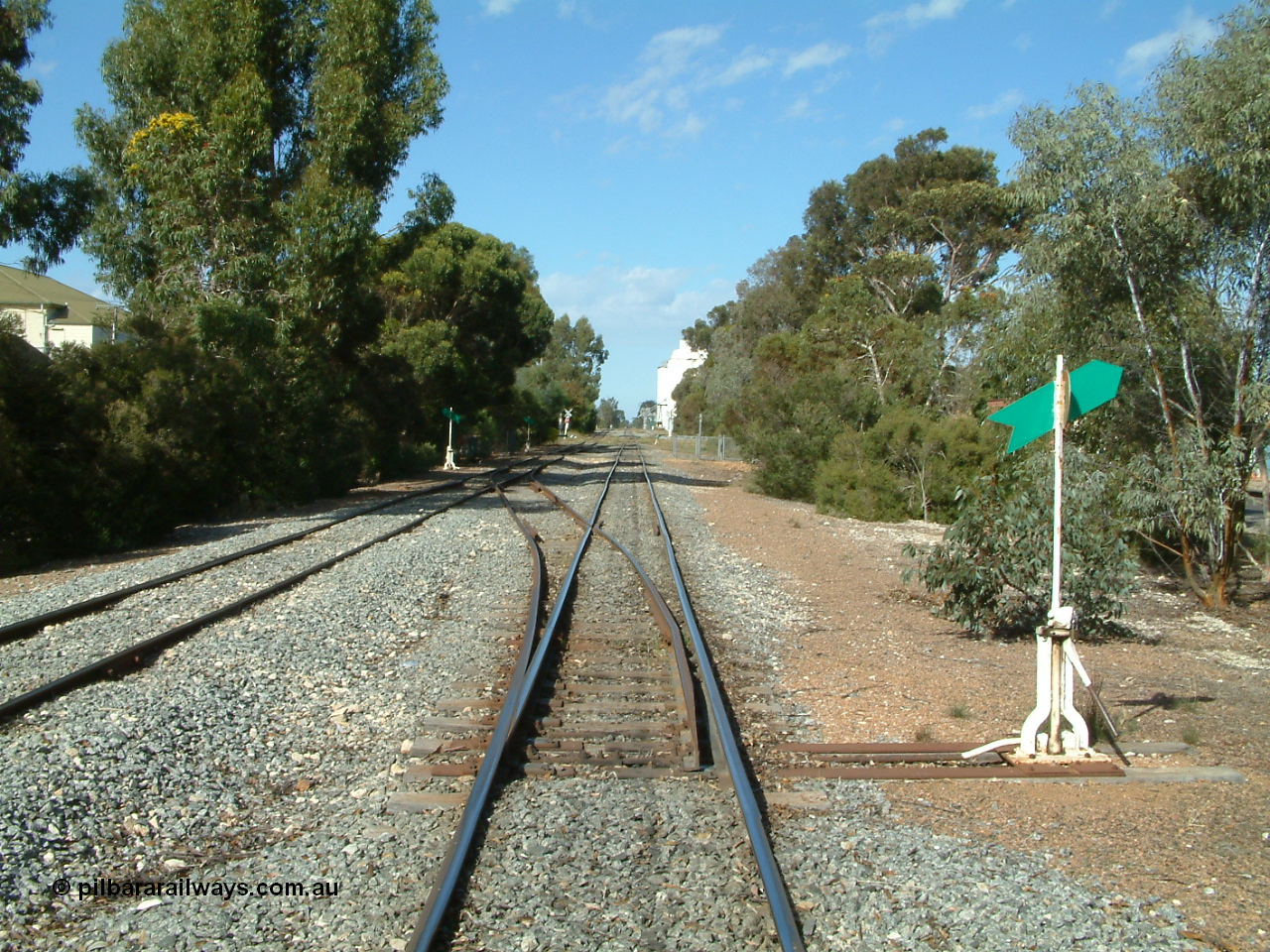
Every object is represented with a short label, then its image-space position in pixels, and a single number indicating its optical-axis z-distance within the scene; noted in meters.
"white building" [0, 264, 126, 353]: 40.00
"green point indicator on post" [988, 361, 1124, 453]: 5.96
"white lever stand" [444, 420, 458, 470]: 36.25
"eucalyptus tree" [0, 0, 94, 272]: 15.23
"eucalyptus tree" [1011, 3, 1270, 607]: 11.10
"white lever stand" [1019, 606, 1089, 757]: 5.62
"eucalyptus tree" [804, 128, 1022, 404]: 41.22
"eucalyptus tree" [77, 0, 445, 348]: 20.72
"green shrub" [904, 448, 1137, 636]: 9.07
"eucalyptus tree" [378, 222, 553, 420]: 36.44
